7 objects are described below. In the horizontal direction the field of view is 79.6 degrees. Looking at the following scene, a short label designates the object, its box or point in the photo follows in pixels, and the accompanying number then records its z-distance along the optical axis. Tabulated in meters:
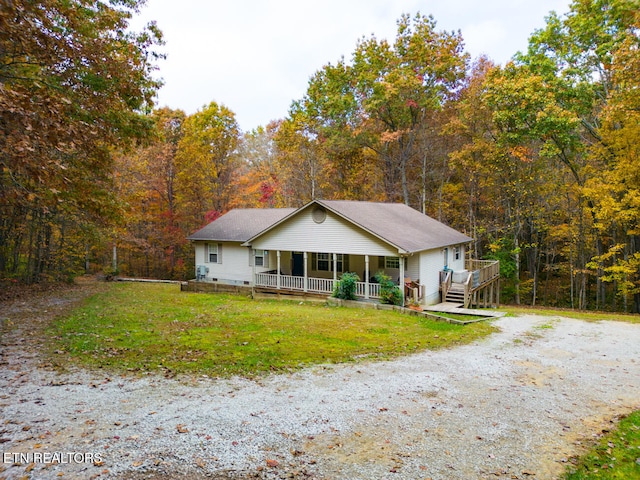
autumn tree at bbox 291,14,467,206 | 29.83
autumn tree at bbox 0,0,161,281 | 7.95
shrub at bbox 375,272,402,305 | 17.03
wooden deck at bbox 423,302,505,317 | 16.44
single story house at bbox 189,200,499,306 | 18.14
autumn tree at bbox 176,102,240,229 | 32.90
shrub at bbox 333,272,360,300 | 18.09
